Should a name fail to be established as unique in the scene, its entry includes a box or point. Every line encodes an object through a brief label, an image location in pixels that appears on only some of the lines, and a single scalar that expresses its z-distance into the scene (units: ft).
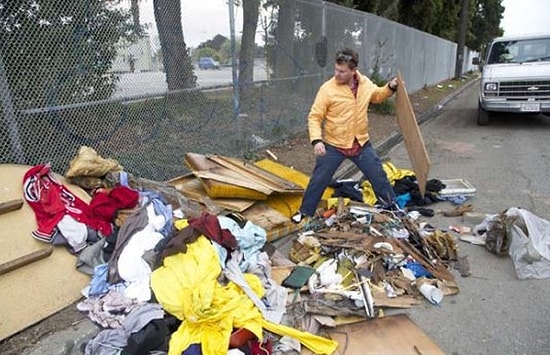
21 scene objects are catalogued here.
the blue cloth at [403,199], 16.51
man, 13.76
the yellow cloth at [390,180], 16.68
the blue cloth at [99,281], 10.23
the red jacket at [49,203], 10.75
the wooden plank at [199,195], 14.06
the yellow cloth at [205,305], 8.24
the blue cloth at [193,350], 7.98
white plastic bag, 11.51
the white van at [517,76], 30.14
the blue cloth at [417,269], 11.44
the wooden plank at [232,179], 14.52
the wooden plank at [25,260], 9.50
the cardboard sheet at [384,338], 8.71
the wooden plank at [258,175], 15.51
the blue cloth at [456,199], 17.19
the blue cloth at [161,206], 11.48
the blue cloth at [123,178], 12.87
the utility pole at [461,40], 87.35
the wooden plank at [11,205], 10.28
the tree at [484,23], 147.02
